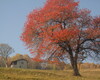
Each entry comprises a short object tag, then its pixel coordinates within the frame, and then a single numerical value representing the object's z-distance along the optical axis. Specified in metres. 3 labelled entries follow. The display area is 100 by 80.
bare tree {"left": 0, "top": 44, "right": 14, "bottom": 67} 110.62
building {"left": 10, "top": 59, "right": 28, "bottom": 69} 93.53
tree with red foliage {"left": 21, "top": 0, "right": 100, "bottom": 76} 32.03
